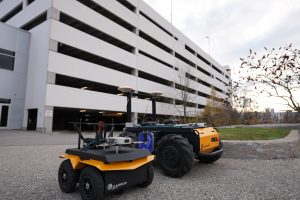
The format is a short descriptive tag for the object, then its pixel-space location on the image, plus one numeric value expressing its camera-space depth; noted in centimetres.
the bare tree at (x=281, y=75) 1342
